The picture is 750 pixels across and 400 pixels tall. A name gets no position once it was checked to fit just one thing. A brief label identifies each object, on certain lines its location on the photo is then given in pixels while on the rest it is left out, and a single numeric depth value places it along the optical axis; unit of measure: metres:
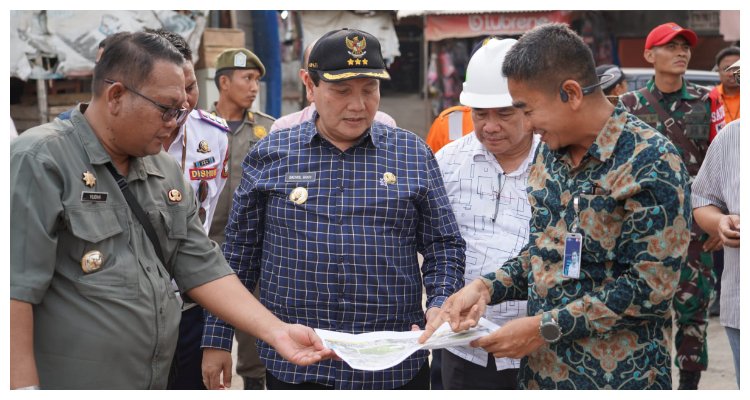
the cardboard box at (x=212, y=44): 12.33
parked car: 10.34
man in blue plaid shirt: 3.39
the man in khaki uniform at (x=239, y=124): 5.43
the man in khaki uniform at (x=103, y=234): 2.53
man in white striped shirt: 3.71
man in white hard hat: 3.78
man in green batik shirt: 2.61
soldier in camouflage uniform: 5.98
